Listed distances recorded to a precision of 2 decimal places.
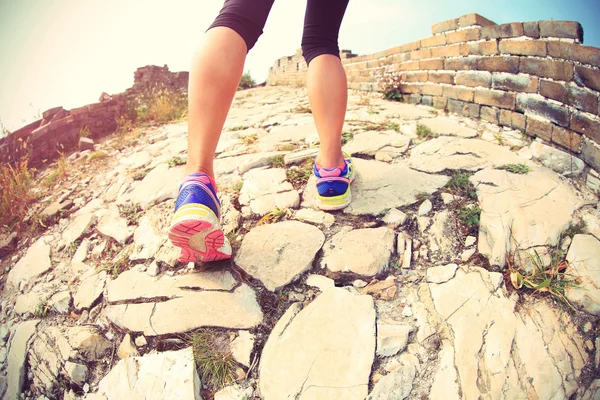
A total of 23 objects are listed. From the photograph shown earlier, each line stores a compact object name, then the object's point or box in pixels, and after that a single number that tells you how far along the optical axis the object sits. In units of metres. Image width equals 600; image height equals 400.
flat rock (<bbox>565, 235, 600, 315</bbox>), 1.00
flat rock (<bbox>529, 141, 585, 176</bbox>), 1.67
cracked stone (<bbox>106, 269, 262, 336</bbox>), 1.10
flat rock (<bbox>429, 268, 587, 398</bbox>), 0.87
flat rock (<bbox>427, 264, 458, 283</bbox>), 1.17
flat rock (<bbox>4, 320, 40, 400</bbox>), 1.18
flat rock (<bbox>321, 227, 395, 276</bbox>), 1.22
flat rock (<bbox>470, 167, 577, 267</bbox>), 1.22
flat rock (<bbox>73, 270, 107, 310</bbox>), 1.33
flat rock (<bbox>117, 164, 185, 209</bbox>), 1.89
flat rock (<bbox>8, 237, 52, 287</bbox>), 1.64
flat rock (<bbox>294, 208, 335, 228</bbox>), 1.46
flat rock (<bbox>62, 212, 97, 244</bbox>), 1.81
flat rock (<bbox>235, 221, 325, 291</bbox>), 1.22
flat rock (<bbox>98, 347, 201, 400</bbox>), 0.95
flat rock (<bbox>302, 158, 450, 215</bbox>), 1.52
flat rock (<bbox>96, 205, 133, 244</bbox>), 1.67
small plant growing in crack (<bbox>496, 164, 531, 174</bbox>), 1.65
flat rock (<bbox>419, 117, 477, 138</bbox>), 2.37
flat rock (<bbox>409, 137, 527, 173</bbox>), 1.79
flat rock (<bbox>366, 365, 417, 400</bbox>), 0.86
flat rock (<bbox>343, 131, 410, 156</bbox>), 2.12
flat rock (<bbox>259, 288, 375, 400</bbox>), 0.90
